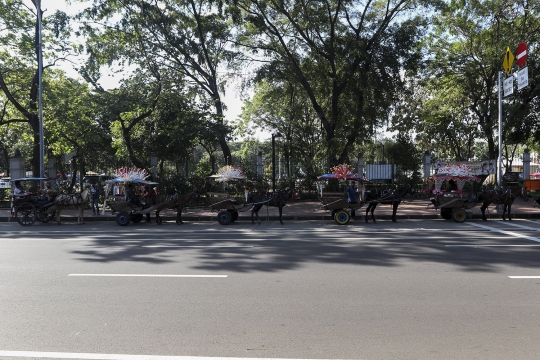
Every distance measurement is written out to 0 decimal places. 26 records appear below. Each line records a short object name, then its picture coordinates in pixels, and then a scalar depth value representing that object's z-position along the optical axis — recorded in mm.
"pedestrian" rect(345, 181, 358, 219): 15475
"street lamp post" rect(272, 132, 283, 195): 22567
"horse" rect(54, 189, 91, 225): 16500
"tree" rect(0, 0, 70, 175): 23391
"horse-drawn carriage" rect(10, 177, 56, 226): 16609
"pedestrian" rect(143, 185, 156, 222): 16623
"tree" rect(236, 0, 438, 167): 23094
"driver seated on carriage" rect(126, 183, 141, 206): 16250
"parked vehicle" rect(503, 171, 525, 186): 26062
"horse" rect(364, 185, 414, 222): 15805
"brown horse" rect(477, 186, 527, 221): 16141
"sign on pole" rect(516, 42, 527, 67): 16297
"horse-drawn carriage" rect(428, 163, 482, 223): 15609
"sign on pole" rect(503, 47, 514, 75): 17014
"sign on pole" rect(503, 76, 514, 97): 17061
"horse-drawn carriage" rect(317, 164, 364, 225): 15344
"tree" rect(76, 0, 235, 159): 24203
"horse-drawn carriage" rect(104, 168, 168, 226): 16047
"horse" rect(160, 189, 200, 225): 16266
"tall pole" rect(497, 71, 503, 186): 18656
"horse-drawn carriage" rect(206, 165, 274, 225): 15820
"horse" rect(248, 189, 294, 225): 15922
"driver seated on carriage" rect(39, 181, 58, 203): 17141
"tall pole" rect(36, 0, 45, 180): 21047
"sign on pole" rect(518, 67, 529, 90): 16095
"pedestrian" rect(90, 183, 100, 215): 19062
